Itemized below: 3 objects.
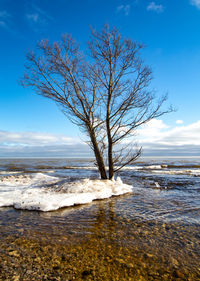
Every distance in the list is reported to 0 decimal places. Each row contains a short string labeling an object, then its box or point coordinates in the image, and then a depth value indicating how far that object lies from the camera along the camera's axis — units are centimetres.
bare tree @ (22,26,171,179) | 994
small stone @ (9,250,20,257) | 314
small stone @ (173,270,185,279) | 268
